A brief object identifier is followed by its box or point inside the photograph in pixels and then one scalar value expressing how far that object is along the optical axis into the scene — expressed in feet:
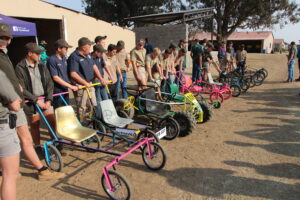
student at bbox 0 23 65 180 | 8.18
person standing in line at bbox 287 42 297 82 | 35.47
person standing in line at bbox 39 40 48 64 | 30.32
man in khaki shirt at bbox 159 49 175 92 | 23.90
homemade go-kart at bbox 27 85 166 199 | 11.63
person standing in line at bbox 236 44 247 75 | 36.35
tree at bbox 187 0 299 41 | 85.51
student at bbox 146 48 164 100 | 21.66
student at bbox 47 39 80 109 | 13.82
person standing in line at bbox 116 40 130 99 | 21.43
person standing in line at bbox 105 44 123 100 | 19.63
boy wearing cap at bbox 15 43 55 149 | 11.63
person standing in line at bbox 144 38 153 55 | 41.85
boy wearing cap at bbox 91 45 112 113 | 16.17
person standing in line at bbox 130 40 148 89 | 21.46
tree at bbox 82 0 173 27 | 108.47
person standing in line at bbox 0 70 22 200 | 6.96
